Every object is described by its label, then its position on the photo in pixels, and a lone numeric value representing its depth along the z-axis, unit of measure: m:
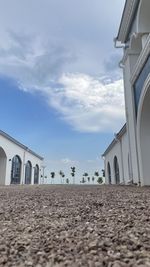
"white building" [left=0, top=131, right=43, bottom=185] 17.46
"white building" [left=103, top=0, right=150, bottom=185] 5.92
